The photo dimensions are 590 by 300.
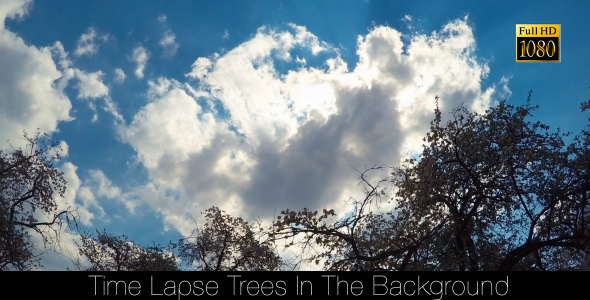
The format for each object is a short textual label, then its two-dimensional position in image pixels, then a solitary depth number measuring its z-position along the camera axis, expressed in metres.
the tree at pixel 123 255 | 22.33
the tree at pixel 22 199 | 21.30
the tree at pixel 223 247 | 19.64
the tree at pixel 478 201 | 17.03
